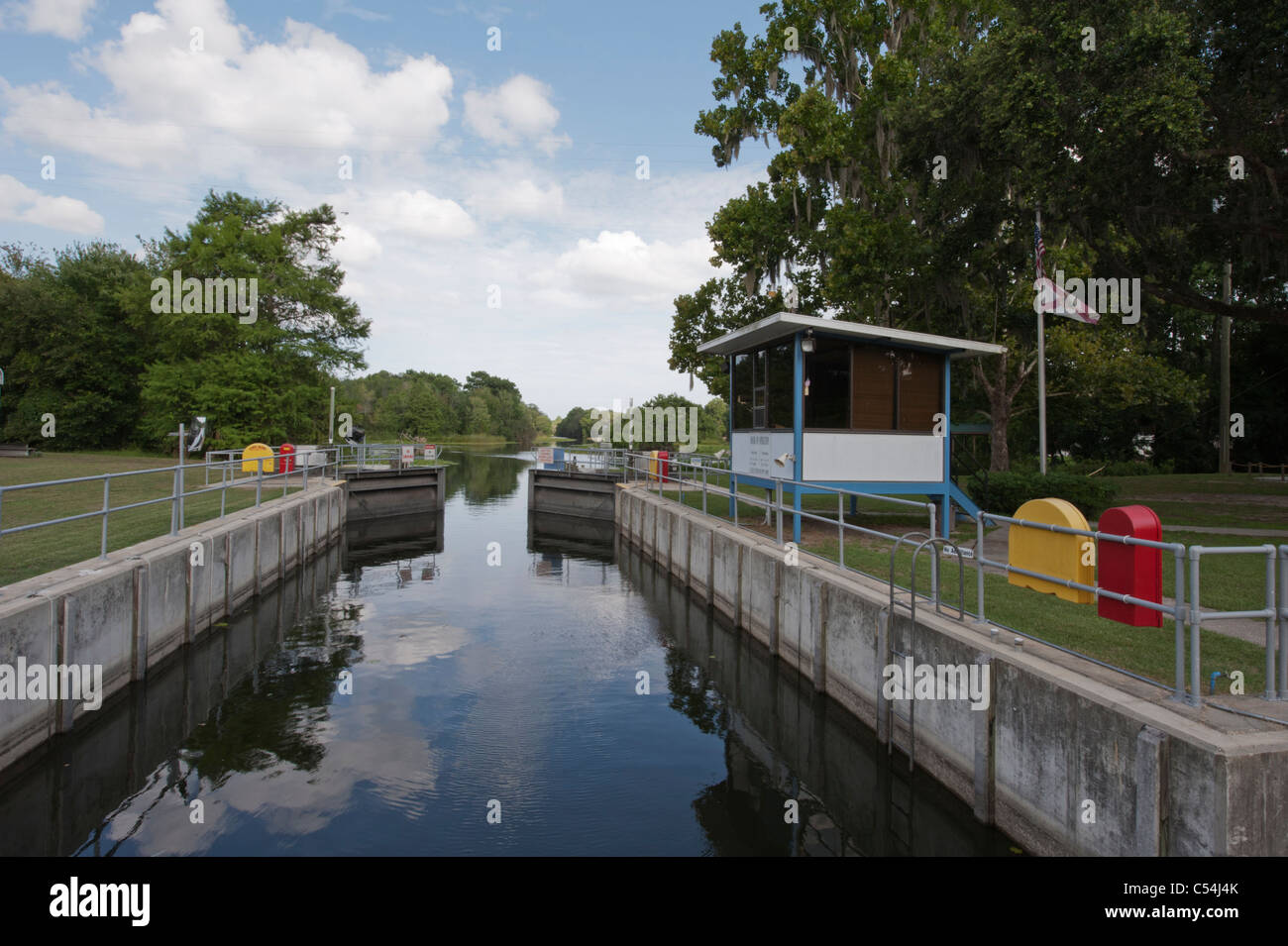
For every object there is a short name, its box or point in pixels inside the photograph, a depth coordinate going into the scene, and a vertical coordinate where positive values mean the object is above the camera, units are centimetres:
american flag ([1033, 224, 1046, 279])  1742 +484
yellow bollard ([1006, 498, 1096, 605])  617 -79
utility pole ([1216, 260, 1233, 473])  3331 +308
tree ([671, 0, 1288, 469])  1332 +650
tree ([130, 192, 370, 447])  3984 +654
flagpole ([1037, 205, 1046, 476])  1951 +151
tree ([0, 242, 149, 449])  4422 +612
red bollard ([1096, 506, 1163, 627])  553 -81
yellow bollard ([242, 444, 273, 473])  2635 +8
